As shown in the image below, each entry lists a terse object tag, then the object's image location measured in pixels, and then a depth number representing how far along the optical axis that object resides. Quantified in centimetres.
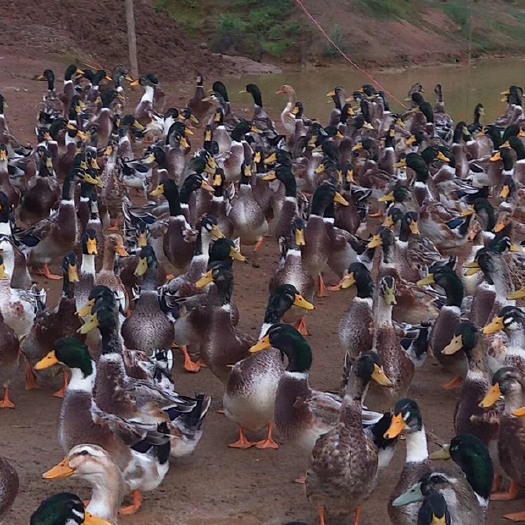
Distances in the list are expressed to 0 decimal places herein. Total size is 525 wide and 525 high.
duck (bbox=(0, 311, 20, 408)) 589
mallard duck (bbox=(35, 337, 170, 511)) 487
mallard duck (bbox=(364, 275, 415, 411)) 577
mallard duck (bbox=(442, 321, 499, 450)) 512
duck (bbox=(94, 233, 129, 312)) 692
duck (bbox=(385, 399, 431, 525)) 457
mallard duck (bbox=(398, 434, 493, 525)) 425
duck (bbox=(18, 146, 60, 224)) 939
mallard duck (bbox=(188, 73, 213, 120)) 1619
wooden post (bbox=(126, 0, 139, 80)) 1945
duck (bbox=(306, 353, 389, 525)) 460
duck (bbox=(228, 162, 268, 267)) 921
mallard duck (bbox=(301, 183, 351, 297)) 834
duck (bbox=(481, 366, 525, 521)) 481
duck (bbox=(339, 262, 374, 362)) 635
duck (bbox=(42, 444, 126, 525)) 430
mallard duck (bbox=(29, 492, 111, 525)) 374
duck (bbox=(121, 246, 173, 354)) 635
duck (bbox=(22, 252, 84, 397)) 627
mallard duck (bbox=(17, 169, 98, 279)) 835
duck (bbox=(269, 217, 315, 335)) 744
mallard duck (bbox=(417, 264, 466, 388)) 649
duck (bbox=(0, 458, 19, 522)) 436
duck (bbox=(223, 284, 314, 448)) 552
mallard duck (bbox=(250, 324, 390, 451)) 509
